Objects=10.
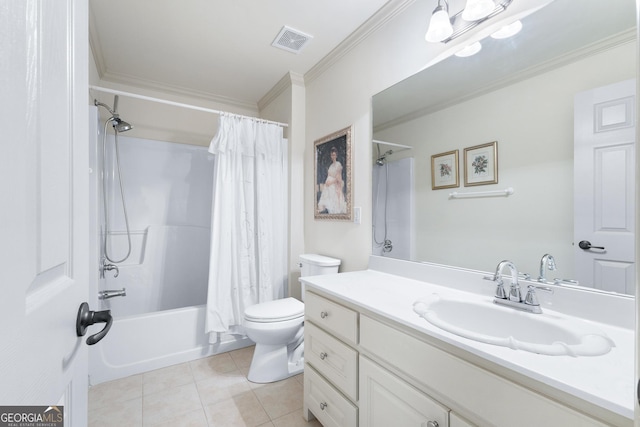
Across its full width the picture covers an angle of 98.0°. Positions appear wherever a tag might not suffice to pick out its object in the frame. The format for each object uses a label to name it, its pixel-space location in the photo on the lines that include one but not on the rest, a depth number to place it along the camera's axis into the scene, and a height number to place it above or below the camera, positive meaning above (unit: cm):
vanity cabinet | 67 -53
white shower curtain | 223 -6
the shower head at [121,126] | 224 +72
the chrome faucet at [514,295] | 100 -31
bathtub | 193 -97
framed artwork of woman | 204 +30
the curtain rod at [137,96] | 193 +86
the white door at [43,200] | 33 +2
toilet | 184 -81
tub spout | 205 -60
